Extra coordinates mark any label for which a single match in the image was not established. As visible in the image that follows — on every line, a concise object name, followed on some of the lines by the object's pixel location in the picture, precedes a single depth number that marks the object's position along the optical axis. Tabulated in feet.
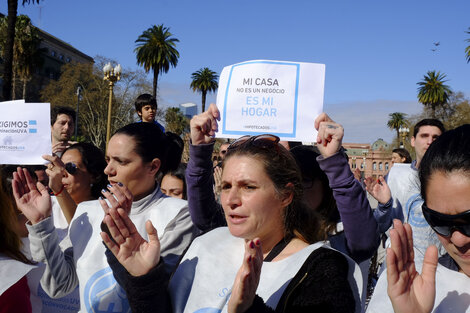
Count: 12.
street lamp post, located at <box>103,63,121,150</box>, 55.80
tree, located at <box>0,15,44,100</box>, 127.24
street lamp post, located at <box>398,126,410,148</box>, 86.38
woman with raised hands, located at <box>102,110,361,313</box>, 6.59
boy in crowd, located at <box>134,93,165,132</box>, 21.01
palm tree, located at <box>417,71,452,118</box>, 162.50
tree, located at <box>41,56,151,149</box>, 131.44
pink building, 278.05
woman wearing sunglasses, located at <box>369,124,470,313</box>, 5.35
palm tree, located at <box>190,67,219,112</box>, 181.06
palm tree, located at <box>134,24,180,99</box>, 130.82
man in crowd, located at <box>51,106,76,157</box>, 17.28
